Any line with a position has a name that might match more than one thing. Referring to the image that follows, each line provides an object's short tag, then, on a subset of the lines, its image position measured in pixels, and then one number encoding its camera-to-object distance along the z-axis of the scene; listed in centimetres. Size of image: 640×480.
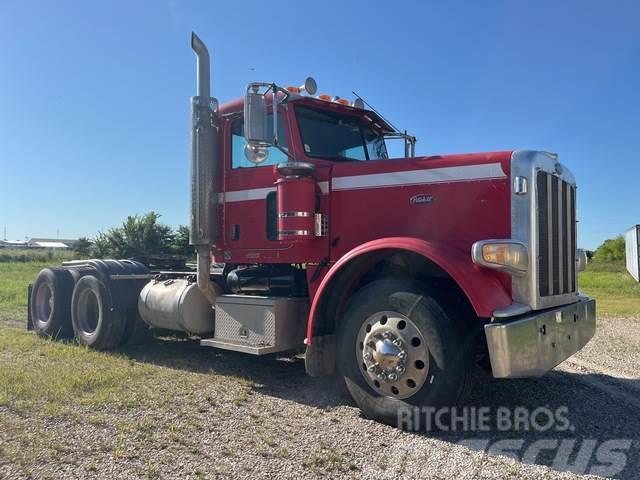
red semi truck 439
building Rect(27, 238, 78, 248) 11159
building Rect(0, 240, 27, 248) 10234
